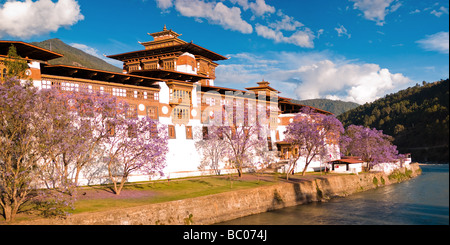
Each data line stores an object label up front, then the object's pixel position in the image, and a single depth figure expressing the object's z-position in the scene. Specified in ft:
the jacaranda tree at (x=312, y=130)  178.19
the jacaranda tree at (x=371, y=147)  237.25
